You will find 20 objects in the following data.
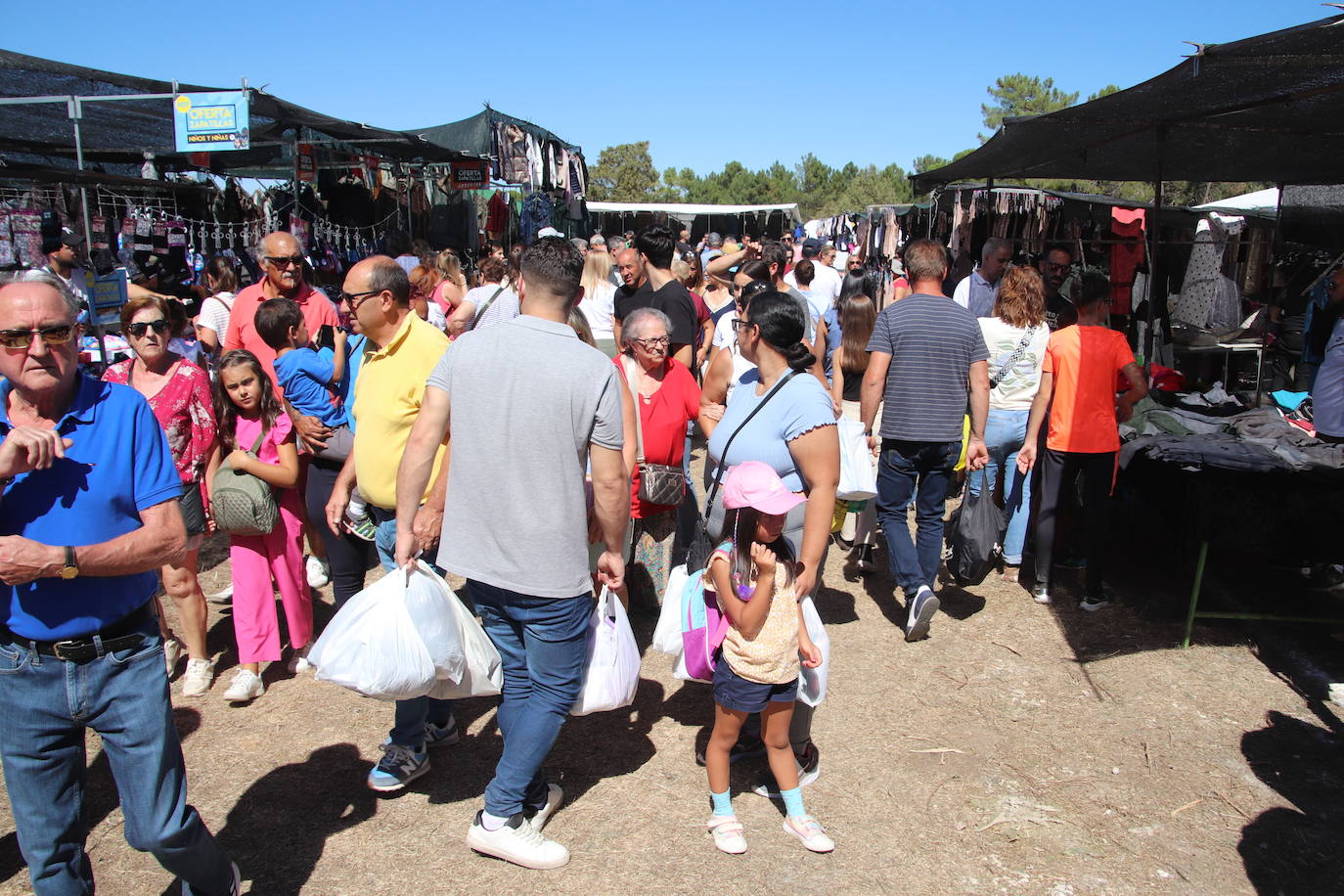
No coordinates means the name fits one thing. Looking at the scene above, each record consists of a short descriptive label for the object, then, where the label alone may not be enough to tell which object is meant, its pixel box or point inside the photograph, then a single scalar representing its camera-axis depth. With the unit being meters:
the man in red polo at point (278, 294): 5.29
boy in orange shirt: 5.00
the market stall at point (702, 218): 25.31
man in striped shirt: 4.58
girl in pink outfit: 4.02
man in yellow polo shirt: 3.32
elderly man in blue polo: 2.06
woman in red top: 4.14
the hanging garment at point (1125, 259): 10.55
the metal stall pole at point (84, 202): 5.75
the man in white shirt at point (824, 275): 8.80
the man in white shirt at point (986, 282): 7.62
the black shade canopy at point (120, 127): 7.75
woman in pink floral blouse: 3.92
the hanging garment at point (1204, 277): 10.84
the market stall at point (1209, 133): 3.92
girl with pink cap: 2.78
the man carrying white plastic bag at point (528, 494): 2.72
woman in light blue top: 3.12
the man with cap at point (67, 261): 6.25
